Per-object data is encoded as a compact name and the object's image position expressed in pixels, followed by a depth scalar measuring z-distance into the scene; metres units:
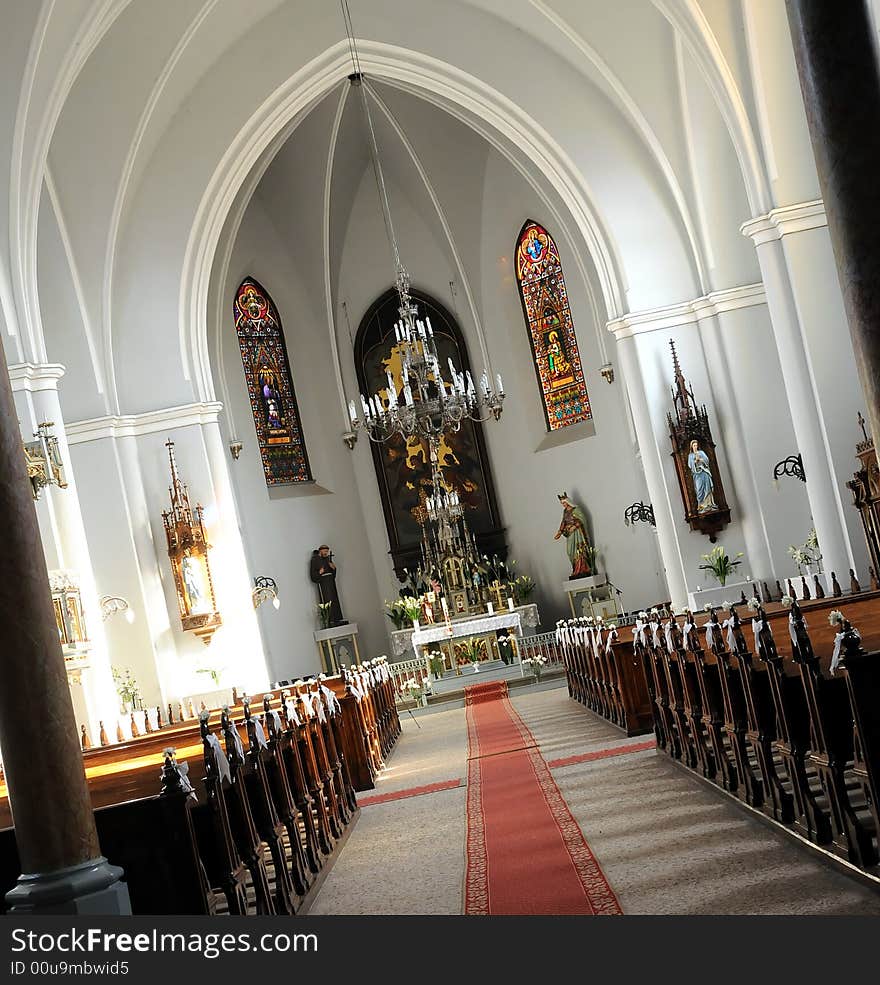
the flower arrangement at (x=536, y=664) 18.38
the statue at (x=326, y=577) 22.16
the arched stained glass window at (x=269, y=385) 22.59
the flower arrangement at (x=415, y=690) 17.98
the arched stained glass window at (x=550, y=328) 22.03
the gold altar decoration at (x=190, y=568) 16.92
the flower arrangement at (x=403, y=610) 20.78
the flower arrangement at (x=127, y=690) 16.27
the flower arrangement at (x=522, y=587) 21.81
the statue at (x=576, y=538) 21.38
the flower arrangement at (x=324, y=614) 21.91
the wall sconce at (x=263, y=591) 17.84
